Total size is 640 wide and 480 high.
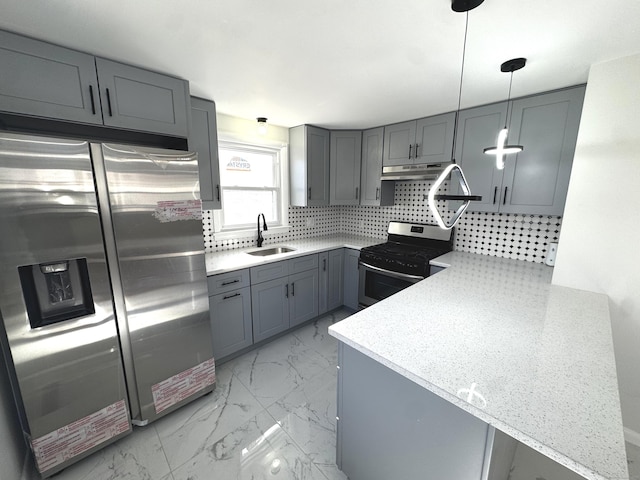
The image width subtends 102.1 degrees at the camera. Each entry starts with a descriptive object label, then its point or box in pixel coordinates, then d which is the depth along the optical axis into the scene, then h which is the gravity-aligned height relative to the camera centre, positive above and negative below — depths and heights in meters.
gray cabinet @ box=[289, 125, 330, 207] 2.95 +0.38
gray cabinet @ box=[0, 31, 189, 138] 1.24 +0.59
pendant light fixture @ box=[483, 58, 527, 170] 1.17 +0.28
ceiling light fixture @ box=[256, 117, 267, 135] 2.62 +0.75
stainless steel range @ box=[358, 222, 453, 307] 2.52 -0.60
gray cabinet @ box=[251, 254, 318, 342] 2.48 -0.99
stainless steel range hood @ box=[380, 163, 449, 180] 2.52 +0.28
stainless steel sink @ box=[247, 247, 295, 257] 2.90 -0.61
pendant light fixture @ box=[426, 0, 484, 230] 1.01 +0.09
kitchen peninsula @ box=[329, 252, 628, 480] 0.75 -0.63
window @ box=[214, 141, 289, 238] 2.73 +0.10
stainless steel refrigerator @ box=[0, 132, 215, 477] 1.21 -0.49
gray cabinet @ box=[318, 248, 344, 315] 3.02 -0.98
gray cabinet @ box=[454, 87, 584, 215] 1.88 +0.37
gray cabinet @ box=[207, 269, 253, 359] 2.17 -1.00
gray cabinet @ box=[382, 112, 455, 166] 2.47 +0.58
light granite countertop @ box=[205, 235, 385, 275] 2.25 -0.58
